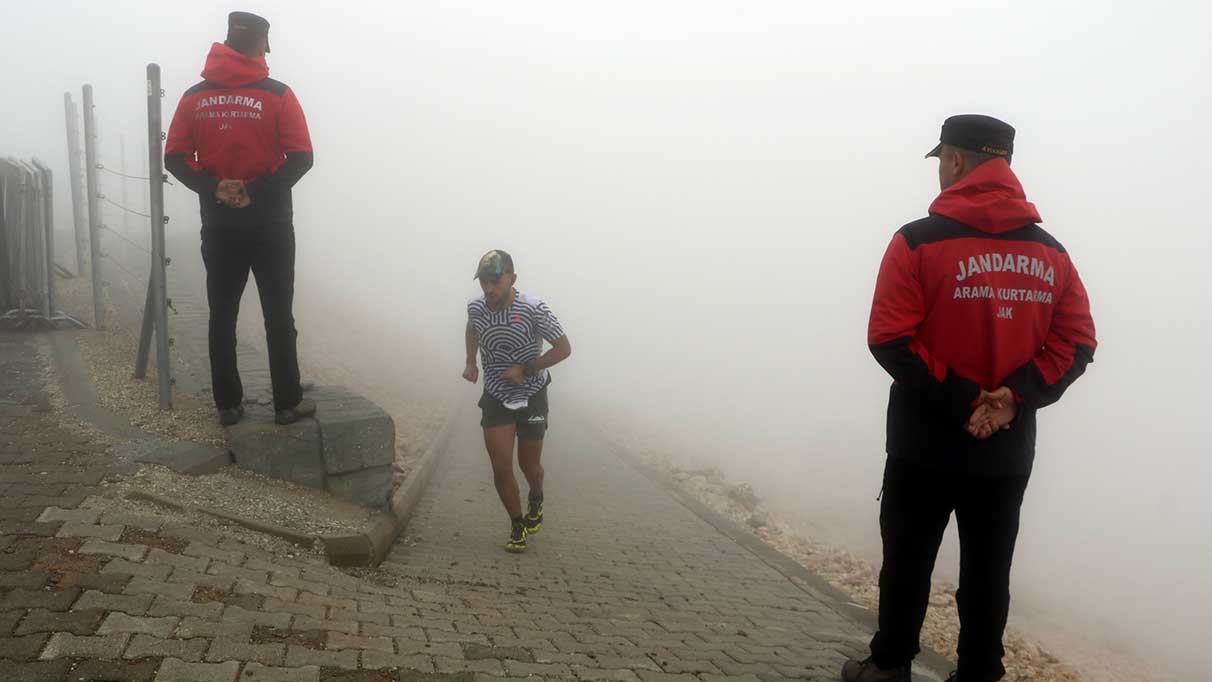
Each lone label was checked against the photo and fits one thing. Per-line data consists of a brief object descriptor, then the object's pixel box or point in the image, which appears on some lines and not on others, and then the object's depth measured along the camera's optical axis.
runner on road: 6.20
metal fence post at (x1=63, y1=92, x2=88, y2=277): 11.78
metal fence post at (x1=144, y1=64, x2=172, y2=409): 6.15
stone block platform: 5.75
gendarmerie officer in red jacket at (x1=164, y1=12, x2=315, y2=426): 5.39
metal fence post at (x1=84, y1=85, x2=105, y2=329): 8.60
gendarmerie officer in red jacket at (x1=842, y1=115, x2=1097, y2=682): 3.41
